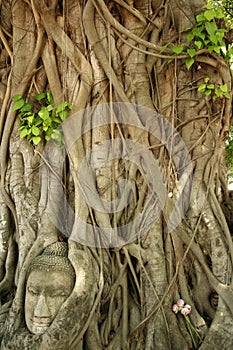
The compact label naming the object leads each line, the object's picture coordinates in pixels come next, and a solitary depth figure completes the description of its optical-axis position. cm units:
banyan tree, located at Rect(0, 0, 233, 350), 217
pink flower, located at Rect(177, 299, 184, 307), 215
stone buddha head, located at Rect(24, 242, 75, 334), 198
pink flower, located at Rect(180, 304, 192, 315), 212
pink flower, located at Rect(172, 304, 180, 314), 214
